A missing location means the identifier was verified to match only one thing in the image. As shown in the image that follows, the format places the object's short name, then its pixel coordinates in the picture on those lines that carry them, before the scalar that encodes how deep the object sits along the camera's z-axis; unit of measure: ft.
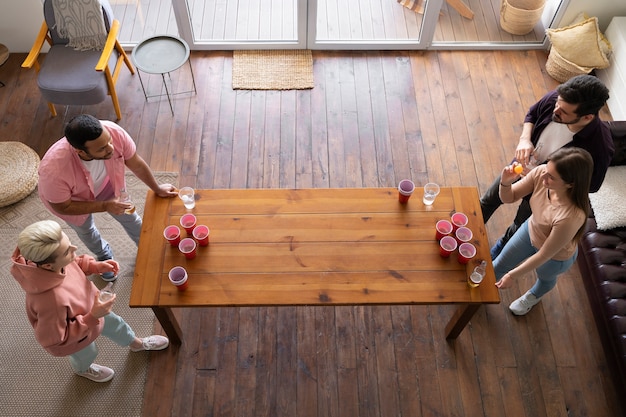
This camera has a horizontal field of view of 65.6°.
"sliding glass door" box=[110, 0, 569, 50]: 14.98
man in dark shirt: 7.41
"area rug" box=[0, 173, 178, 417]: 9.16
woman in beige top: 6.95
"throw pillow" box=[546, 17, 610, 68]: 13.58
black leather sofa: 9.12
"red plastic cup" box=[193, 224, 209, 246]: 8.31
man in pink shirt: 7.41
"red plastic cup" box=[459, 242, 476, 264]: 8.13
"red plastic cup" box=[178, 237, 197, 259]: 8.18
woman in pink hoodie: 6.50
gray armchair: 12.03
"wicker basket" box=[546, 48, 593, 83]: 13.73
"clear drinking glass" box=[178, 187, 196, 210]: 8.80
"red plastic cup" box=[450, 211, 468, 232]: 8.47
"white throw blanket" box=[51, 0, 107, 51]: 12.32
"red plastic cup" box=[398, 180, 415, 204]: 8.73
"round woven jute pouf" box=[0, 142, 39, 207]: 11.55
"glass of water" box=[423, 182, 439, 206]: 8.78
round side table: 12.65
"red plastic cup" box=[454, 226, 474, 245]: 8.38
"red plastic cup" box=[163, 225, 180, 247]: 8.32
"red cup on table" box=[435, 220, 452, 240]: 8.37
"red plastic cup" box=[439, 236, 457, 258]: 8.16
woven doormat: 14.28
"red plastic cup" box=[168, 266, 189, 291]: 7.91
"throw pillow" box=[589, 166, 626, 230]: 10.19
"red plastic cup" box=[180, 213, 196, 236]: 8.46
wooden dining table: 7.95
